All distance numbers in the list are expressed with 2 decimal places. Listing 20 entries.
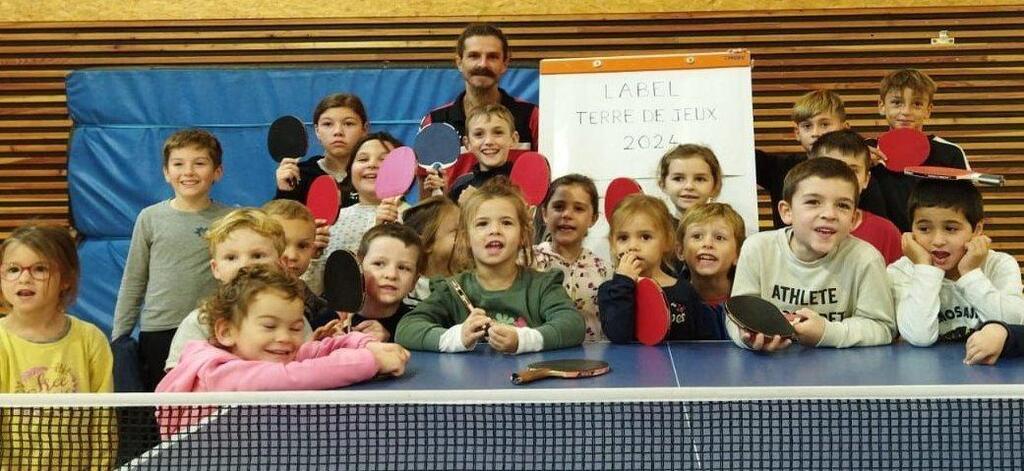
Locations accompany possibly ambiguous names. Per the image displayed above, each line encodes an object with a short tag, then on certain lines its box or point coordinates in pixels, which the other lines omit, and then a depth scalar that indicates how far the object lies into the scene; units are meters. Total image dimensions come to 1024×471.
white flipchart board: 5.54
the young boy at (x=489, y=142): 5.02
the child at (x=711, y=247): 4.28
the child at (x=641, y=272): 3.78
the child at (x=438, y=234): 4.40
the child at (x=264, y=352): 3.00
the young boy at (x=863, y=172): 4.46
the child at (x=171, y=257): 4.65
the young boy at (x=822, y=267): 3.66
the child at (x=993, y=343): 3.25
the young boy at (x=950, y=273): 3.58
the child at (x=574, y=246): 4.28
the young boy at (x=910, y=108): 5.27
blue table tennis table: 2.40
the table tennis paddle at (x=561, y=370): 3.09
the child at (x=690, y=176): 4.91
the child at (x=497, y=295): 3.67
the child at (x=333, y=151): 5.24
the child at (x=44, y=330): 3.51
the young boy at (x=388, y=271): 3.97
